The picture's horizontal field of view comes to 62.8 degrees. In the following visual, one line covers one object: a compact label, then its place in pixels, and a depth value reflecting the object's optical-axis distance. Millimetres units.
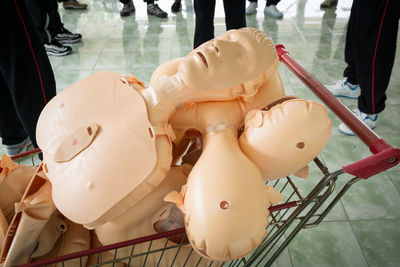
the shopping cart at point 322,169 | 643
